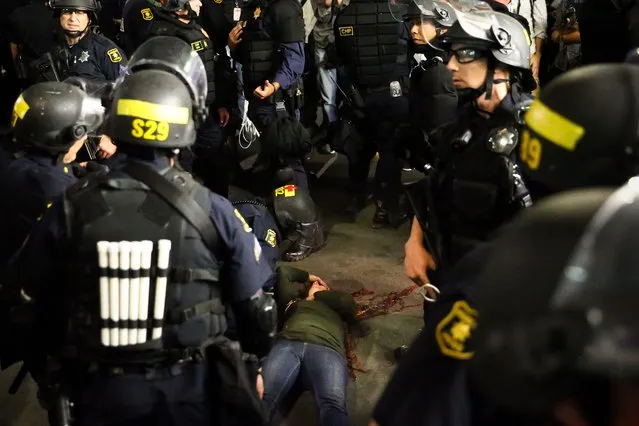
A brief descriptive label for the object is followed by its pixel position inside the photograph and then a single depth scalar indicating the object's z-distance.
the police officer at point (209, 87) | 5.34
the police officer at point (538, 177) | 1.37
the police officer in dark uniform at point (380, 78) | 5.66
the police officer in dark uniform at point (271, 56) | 5.62
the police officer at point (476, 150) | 2.61
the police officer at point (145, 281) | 2.19
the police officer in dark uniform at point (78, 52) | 4.91
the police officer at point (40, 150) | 2.93
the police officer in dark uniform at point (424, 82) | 4.19
